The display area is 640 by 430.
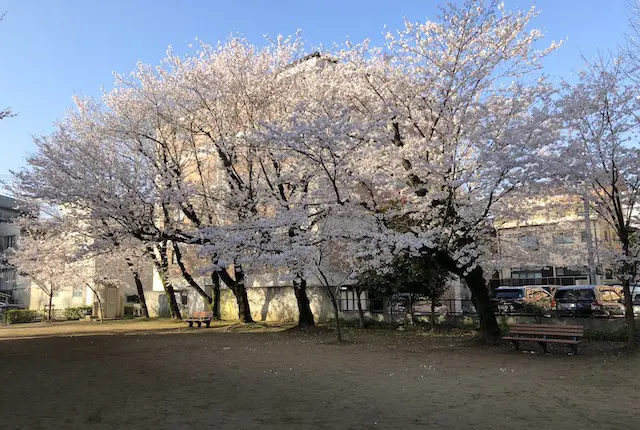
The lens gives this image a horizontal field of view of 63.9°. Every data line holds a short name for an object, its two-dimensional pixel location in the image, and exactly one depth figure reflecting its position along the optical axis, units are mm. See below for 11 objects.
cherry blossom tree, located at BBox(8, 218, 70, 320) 27969
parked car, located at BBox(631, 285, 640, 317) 17197
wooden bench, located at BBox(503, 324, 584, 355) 11195
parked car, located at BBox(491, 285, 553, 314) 17875
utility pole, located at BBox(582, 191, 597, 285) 12605
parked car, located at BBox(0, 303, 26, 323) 34281
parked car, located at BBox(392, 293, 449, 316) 19688
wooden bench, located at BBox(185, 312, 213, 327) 22625
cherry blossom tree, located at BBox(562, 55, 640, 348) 11438
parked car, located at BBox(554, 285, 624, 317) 17141
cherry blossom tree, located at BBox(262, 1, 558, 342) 11531
